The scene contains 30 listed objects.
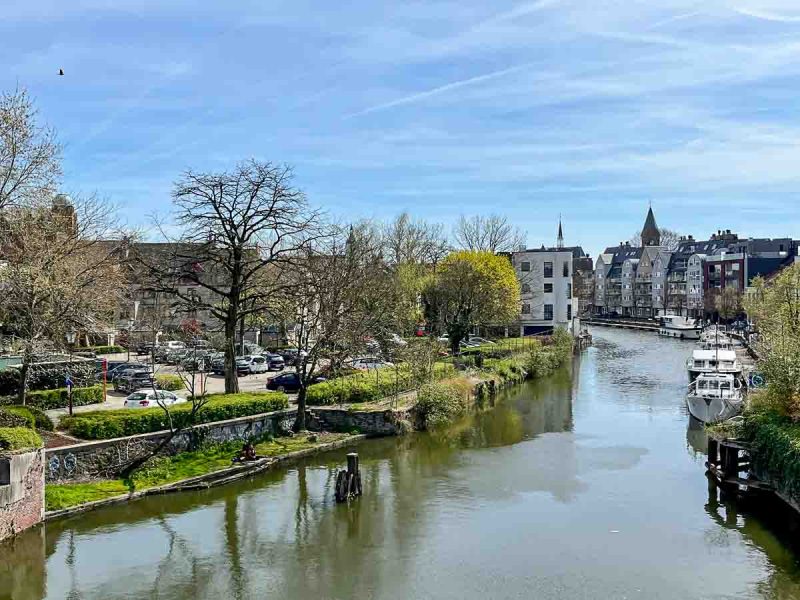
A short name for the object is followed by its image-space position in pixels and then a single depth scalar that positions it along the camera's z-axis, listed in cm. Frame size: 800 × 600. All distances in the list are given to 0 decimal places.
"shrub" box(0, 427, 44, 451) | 2120
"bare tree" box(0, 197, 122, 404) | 2894
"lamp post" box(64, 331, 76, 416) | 3014
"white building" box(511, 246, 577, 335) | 8344
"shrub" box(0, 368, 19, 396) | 3525
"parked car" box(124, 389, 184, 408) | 3297
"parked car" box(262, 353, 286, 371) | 5084
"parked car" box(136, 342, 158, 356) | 5228
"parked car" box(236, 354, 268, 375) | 4803
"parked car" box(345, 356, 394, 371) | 4269
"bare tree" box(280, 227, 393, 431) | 3481
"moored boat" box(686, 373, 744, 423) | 3772
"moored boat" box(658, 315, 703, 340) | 9625
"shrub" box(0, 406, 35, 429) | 2431
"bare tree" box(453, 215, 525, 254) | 8888
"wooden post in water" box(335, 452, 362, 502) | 2517
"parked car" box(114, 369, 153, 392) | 3922
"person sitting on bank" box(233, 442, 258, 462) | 2869
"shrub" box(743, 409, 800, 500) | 2316
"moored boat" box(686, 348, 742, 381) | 4990
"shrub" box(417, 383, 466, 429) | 3716
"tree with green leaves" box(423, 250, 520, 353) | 6100
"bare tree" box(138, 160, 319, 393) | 3400
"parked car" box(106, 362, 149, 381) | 4241
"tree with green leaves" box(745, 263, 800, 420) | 2650
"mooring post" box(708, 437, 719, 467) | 2893
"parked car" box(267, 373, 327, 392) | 4025
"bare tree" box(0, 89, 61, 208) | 2747
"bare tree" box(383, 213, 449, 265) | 7794
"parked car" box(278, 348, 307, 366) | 5217
